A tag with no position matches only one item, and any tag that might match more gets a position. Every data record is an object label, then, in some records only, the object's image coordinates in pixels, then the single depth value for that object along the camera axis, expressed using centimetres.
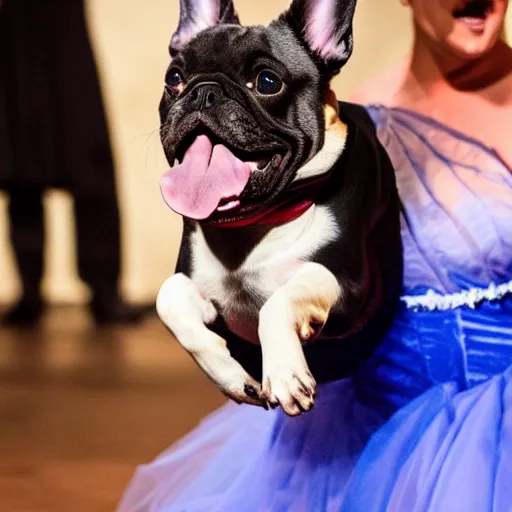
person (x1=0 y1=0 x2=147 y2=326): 413
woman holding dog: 177
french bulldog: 154
